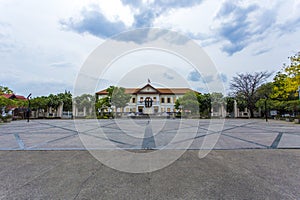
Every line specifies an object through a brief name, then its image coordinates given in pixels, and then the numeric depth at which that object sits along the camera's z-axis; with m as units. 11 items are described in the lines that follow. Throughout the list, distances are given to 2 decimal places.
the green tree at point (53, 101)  31.53
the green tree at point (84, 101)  31.98
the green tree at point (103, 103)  28.70
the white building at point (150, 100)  43.06
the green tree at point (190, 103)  30.29
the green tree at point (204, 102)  32.56
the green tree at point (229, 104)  32.98
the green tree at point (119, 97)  29.37
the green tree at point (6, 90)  26.31
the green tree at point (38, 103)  29.67
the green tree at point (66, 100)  33.23
